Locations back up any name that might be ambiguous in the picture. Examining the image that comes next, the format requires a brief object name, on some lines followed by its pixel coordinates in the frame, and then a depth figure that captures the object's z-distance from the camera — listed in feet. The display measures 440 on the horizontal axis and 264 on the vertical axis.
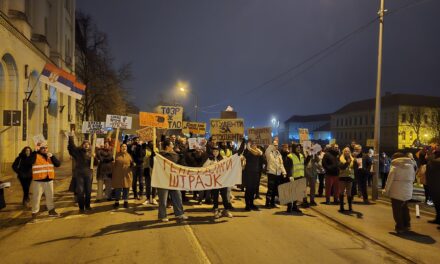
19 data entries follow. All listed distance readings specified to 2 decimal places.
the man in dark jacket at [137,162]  41.09
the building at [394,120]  247.70
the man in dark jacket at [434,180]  31.10
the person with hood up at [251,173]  35.99
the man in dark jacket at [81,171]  34.35
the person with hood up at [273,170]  37.17
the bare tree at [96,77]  141.59
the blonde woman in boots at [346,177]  36.78
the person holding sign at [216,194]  32.71
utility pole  47.71
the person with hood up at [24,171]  37.52
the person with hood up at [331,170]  39.24
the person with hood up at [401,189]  28.63
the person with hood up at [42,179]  31.65
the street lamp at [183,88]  138.21
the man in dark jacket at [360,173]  42.54
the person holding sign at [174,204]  30.58
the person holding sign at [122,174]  35.73
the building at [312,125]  424.05
